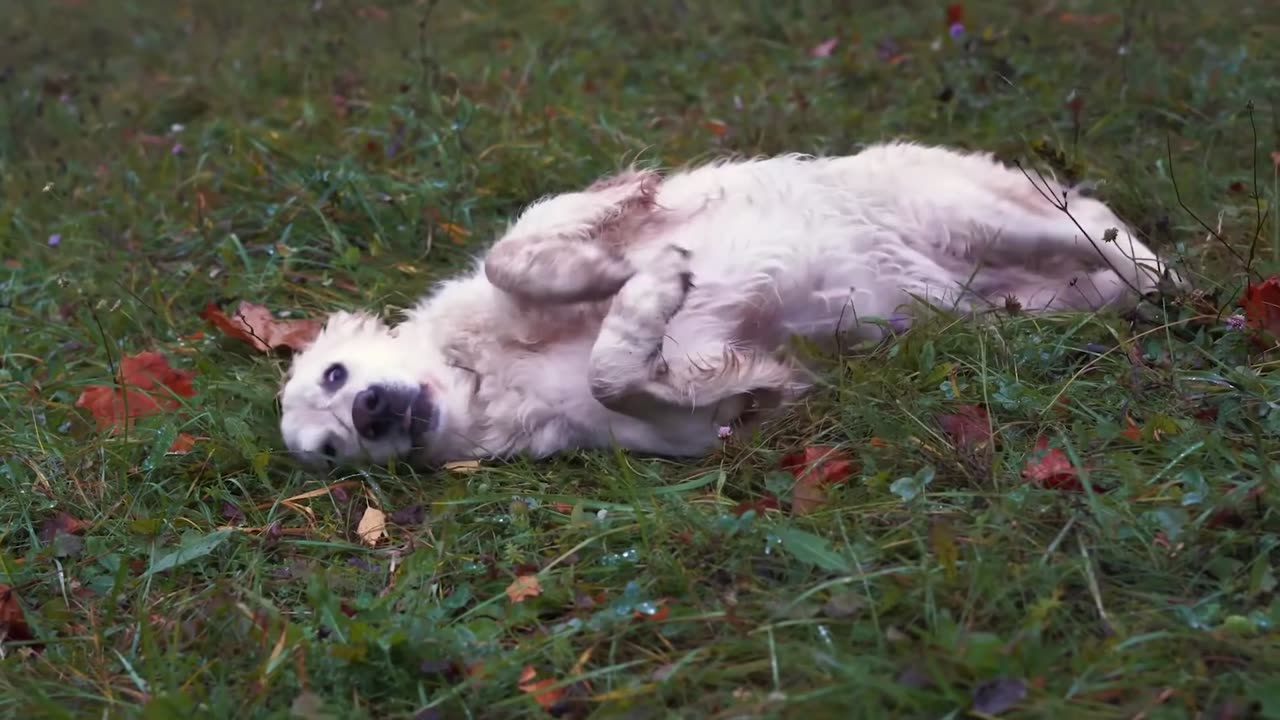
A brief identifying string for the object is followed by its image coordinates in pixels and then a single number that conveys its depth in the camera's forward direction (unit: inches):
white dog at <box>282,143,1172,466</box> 122.8
